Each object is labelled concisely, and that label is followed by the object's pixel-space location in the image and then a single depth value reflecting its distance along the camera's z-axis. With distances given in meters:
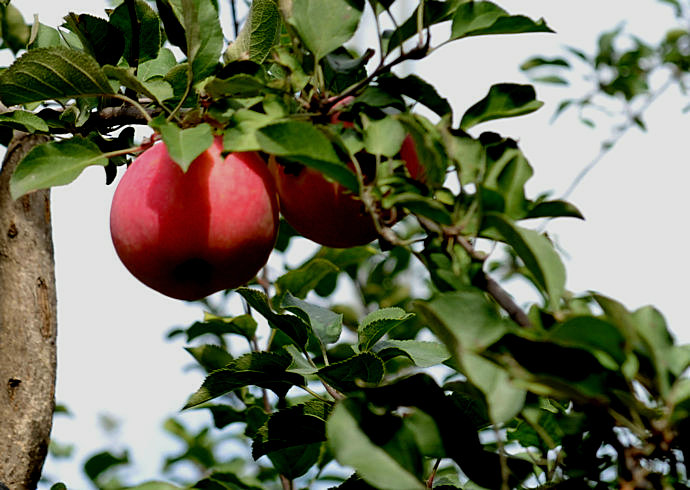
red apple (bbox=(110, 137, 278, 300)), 0.95
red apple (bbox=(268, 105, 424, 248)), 0.95
